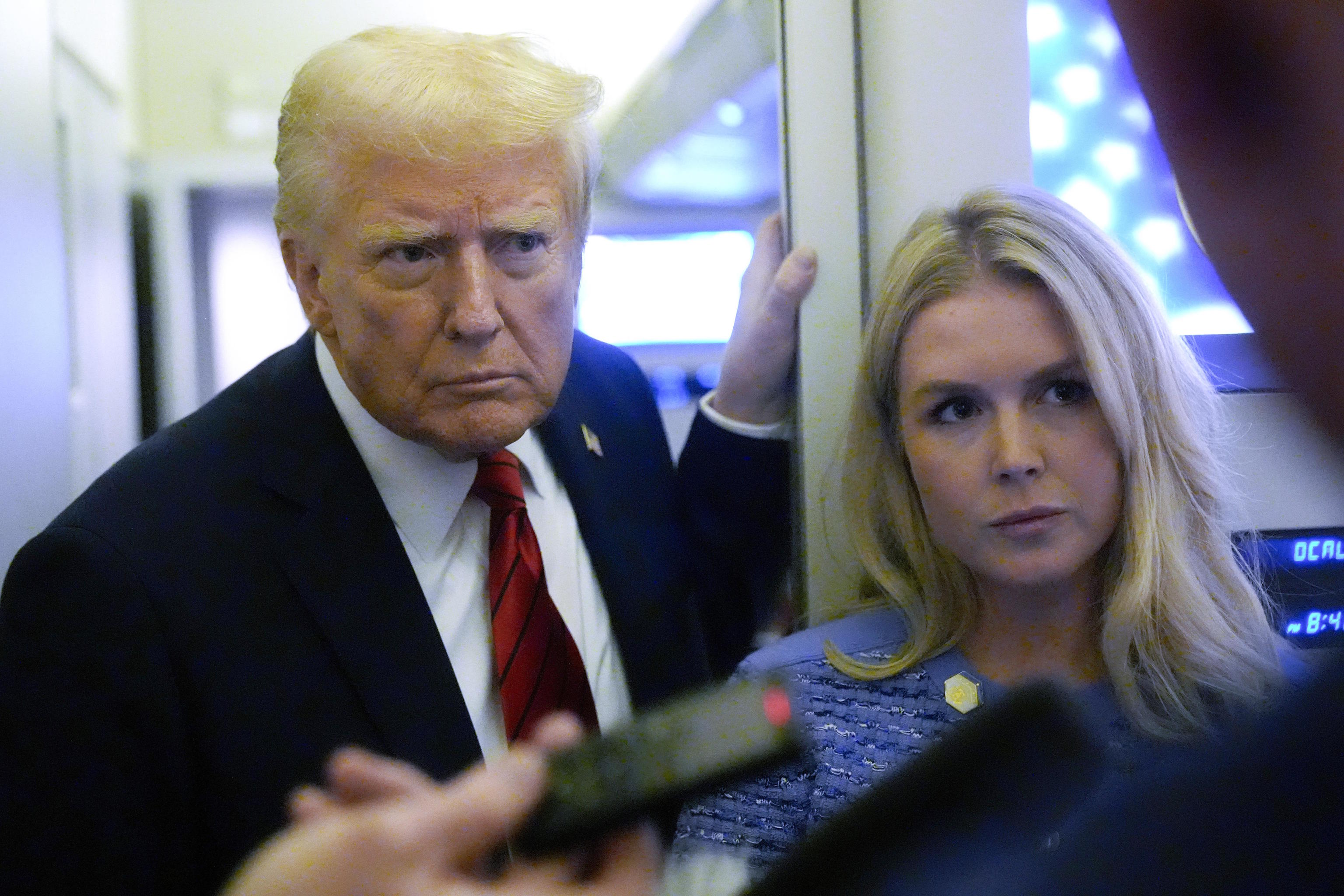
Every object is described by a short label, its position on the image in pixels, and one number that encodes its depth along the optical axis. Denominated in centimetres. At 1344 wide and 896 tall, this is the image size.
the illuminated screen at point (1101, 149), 105
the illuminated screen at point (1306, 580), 110
